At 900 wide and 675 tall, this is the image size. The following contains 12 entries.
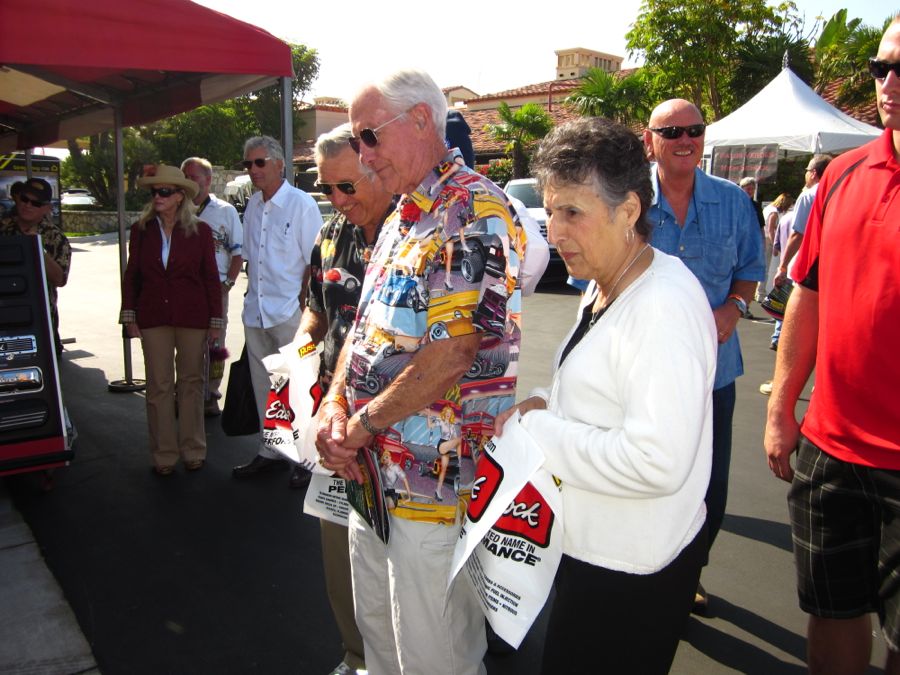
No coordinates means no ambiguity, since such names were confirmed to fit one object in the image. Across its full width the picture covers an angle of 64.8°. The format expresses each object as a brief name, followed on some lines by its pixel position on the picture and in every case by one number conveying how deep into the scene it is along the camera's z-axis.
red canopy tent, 3.48
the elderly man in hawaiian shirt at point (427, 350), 1.86
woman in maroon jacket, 4.70
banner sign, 12.73
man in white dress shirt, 4.73
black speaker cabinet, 4.05
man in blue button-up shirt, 2.90
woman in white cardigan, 1.49
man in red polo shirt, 1.89
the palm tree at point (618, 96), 21.03
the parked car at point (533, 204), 14.59
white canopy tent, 12.33
